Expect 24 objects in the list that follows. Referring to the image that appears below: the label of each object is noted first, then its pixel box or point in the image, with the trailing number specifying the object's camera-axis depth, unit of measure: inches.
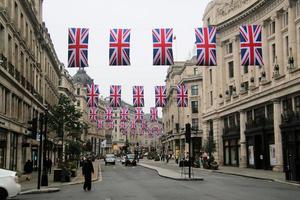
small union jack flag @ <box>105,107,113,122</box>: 2694.4
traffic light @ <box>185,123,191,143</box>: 1263.5
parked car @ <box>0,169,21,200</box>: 645.9
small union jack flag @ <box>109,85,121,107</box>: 1736.0
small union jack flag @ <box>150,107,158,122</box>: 2692.2
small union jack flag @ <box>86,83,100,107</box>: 1774.1
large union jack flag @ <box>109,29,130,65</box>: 1085.1
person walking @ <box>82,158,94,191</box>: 900.0
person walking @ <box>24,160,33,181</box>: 1386.1
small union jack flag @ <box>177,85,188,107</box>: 2148.1
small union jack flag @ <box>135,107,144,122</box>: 2748.5
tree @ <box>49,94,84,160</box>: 1830.1
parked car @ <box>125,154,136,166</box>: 2637.8
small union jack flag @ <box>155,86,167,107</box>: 2033.7
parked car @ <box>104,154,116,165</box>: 2936.0
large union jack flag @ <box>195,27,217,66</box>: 1137.4
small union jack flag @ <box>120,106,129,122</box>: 2615.7
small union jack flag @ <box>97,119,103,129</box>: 3129.4
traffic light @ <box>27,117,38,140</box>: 864.9
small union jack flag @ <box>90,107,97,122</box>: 2711.6
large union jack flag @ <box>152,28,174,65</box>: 1093.1
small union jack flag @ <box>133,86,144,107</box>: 1818.4
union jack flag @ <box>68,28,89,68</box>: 1085.8
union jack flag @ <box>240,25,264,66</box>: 1234.6
